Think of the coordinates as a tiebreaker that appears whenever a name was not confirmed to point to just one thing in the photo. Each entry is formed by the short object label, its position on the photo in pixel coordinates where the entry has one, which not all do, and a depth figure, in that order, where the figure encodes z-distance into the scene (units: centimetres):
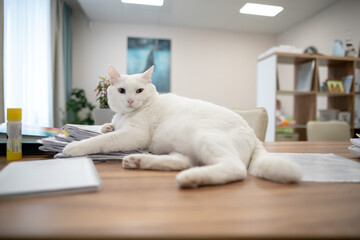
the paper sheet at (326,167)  56
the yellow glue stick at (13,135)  68
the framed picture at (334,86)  322
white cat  52
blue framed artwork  491
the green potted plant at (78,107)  416
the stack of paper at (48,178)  41
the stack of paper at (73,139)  74
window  264
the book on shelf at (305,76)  317
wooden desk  29
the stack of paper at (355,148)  81
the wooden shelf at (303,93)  314
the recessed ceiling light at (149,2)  381
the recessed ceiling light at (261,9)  378
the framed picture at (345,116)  317
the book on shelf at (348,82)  319
